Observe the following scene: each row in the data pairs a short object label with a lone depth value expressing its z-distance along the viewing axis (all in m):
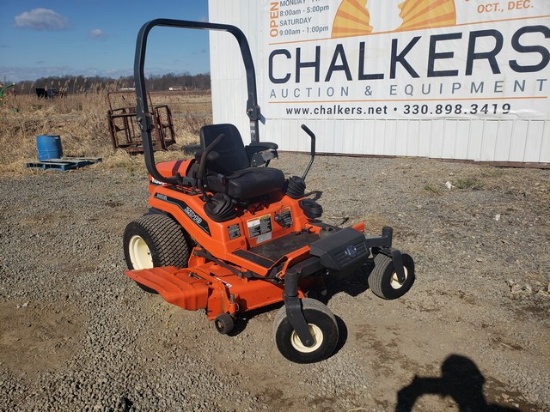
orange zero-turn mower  3.02
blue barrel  10.14
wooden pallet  9.77
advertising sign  7.93
